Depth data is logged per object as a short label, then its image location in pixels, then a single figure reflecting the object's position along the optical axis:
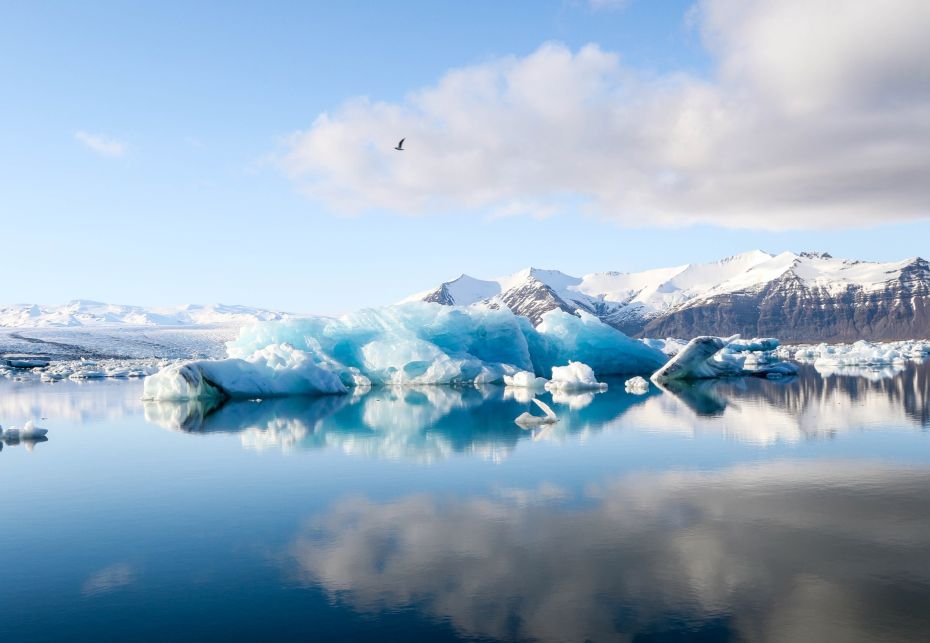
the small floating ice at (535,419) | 20.75
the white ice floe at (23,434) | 19.08
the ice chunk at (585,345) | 46.31
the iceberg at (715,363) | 39.81
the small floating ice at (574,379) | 34.81
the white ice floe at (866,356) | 59.56
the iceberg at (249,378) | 30.22
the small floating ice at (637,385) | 34.25
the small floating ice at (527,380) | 36.47
